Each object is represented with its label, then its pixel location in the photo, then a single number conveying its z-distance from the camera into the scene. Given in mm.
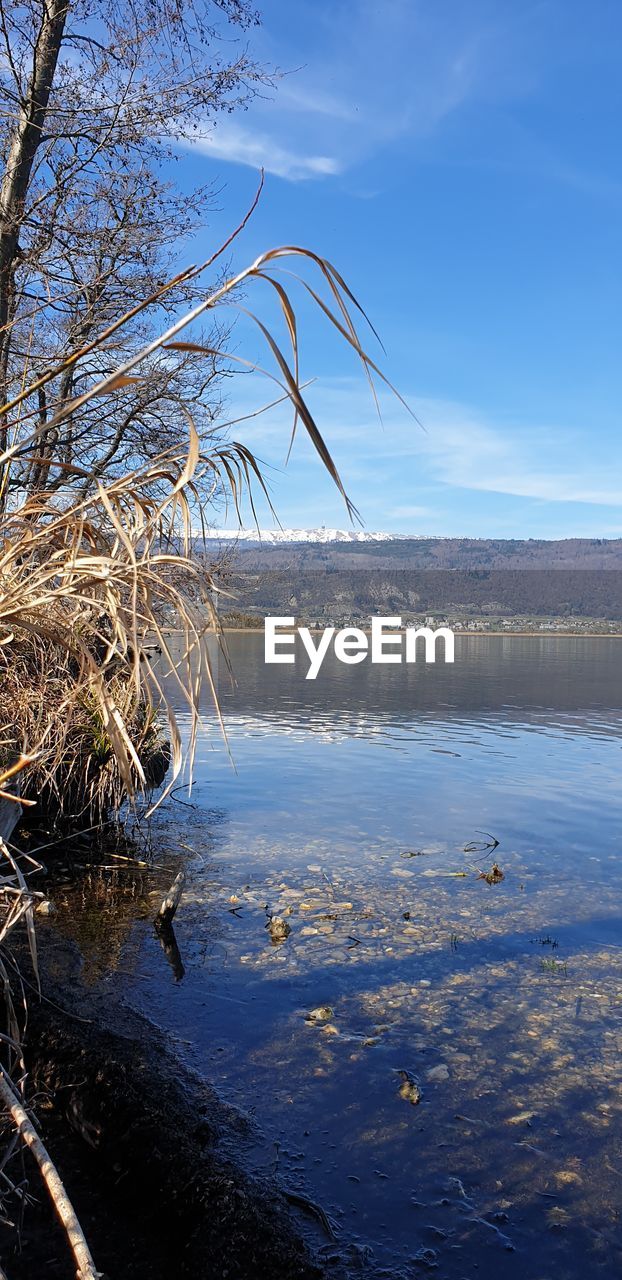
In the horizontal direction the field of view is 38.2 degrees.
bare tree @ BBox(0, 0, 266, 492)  8719
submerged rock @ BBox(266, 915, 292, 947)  7488
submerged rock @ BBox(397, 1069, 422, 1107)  5109
